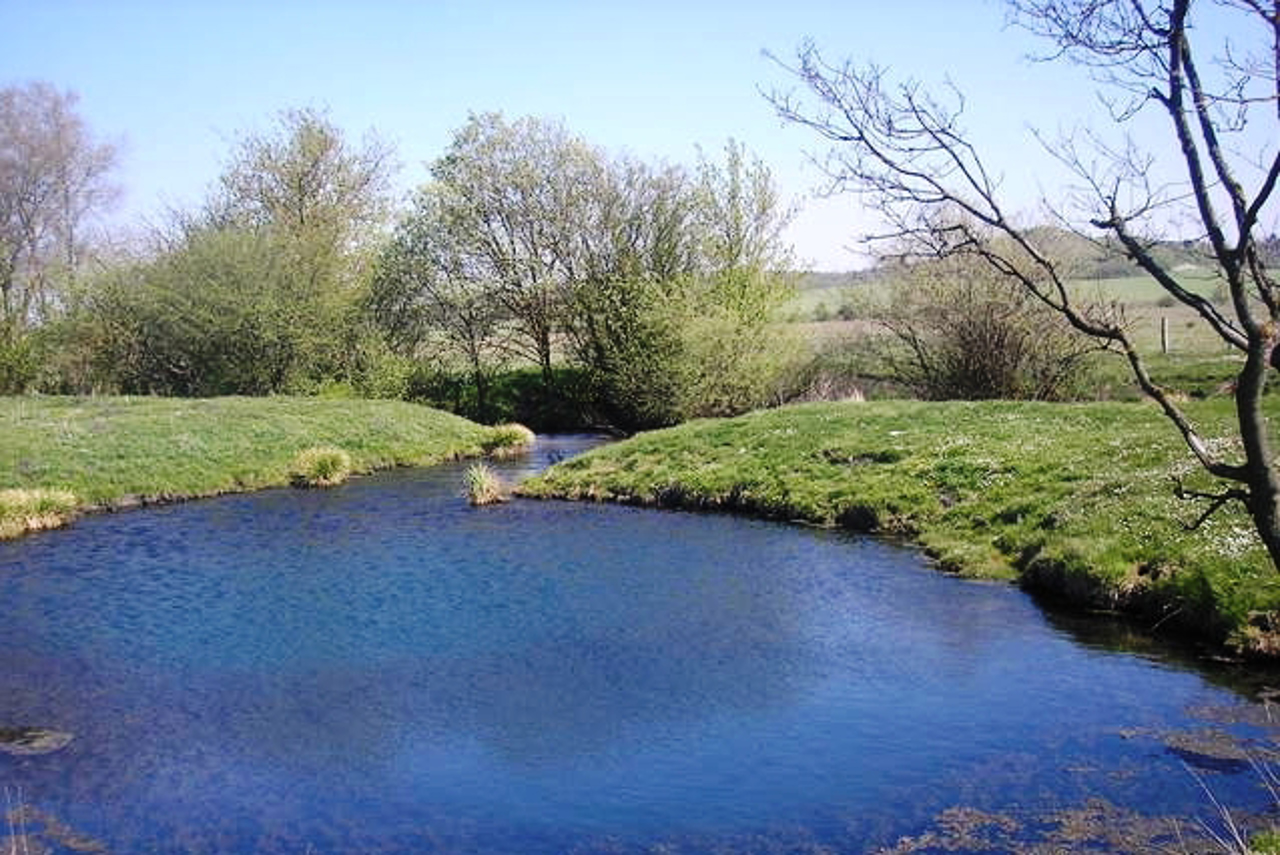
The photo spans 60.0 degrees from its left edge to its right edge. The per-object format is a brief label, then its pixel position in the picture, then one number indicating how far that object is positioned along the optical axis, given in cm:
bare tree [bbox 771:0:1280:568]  707
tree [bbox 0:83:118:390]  5834
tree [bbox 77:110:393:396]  4803
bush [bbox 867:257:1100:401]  3769
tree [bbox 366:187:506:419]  5453
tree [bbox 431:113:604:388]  5328
